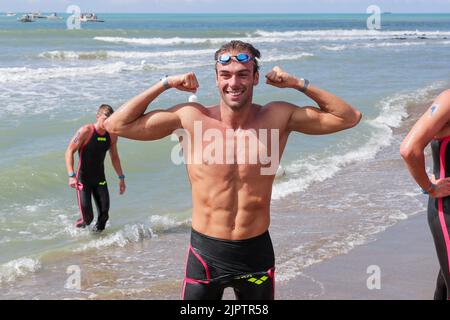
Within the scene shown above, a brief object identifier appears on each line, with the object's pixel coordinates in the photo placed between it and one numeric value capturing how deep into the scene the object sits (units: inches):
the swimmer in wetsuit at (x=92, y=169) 315.3
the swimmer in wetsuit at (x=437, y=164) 142.6
